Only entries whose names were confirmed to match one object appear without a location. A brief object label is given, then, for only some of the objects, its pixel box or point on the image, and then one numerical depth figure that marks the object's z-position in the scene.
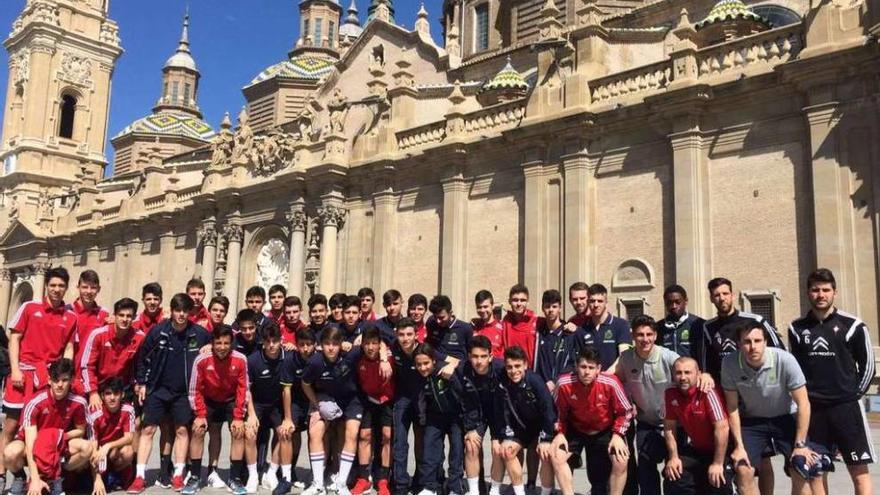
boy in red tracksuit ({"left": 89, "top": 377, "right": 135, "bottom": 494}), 8.25
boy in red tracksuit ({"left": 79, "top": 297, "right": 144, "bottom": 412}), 8.65
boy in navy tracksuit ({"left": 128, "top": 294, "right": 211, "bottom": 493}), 8.94
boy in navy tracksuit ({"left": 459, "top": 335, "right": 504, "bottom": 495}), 7.96
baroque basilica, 14.88
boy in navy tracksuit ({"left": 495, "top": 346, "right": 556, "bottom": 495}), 7.58
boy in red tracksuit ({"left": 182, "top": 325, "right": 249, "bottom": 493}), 8.74
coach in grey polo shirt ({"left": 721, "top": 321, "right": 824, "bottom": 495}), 6.08
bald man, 6.33
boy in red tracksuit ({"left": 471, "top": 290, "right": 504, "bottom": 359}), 9.18
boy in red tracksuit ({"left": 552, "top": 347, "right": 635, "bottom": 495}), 7.19
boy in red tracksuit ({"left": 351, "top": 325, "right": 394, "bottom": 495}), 8.50
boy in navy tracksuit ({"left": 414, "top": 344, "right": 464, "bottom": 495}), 8.16
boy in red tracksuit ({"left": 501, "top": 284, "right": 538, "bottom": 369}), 9.13
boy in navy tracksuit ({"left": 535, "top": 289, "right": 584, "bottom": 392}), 8.51
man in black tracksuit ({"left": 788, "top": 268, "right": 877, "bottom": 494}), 6.20
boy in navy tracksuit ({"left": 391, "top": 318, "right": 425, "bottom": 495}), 8.34
